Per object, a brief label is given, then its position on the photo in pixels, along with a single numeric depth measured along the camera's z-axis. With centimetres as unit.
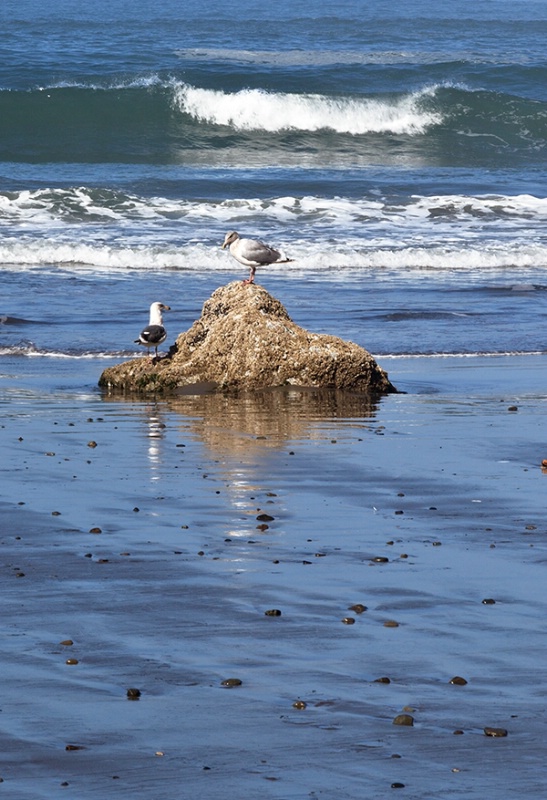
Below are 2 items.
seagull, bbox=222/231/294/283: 2495
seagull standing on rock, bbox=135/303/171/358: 2105
